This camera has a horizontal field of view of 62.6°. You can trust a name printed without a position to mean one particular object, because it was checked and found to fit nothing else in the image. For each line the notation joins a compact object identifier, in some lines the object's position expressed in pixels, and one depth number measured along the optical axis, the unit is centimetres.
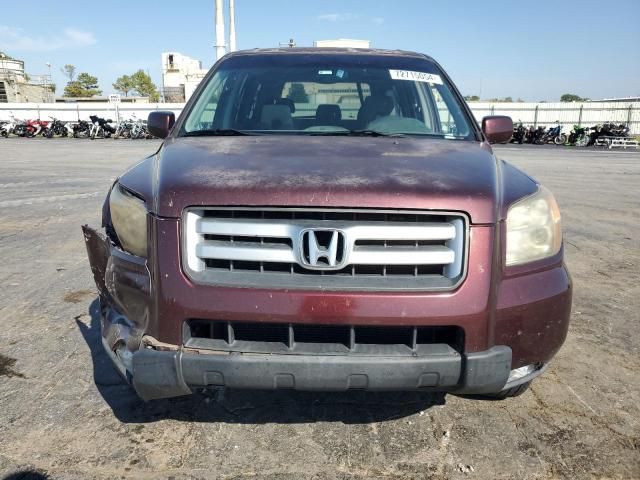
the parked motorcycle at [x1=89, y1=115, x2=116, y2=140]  2786
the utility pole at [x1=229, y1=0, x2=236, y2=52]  2887
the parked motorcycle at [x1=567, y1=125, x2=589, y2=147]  2650
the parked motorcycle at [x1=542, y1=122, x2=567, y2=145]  2738
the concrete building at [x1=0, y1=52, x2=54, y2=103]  6266
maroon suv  197
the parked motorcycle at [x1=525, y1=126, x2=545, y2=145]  2716
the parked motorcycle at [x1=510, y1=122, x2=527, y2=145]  2664
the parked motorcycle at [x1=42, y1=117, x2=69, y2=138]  2939
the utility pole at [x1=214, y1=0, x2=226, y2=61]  2503
